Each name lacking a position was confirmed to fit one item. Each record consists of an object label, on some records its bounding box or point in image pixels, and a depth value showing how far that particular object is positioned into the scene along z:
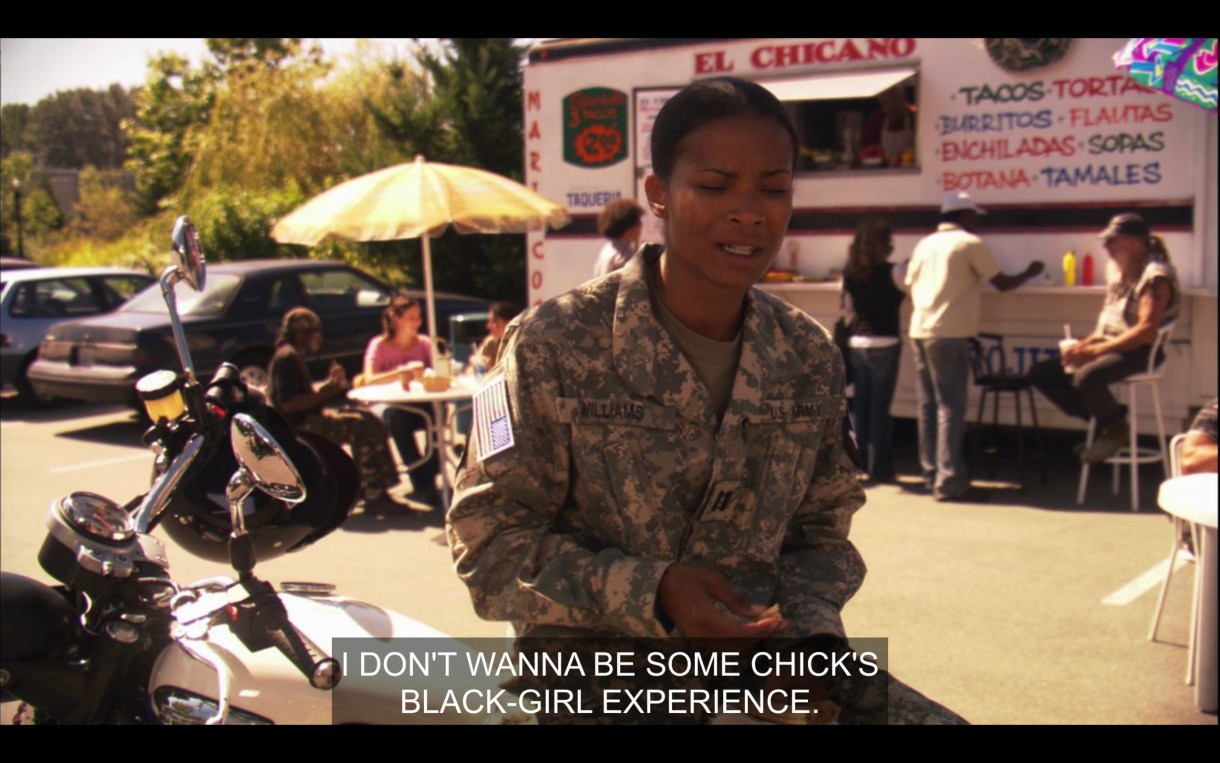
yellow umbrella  8.05
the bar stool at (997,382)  8.03
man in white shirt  7.77
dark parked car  10.72
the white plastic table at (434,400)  7.70
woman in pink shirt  8.54
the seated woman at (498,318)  8.19
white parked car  10.42
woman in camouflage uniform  1.94
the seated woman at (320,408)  7.89
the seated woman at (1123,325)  7.23
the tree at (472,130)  18.34
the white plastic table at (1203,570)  4.36
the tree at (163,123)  34.16
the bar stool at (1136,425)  7.40
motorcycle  2.80
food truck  7.67
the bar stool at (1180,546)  4.76
